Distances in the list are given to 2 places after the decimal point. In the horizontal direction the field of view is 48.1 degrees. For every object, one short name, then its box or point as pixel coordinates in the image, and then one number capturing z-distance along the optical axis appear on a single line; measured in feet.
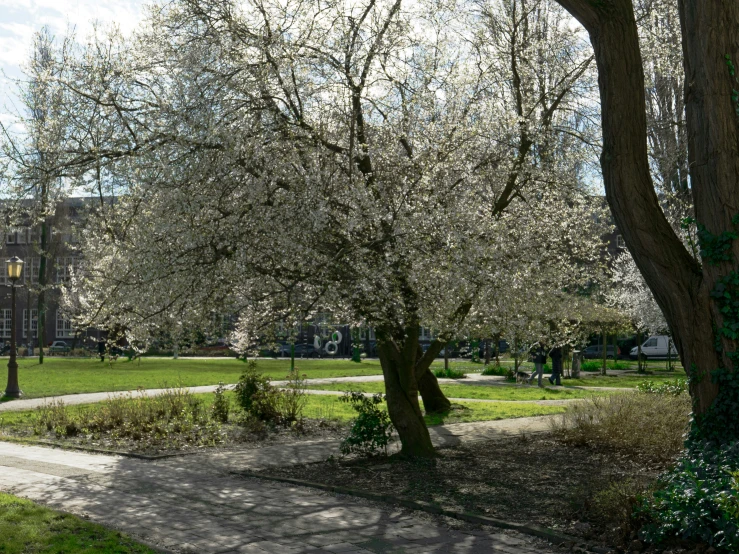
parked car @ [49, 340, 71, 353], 182.39
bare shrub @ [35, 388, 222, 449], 43.60
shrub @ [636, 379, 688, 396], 45.02
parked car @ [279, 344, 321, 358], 180.81
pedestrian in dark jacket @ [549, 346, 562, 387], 88.03
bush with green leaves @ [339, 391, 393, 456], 35.42
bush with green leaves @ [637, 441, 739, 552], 18.07
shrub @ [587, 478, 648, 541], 21.46
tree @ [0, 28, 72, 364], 35.19
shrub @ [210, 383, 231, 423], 51.44
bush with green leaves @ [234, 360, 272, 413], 49.24
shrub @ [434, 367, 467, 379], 101.16
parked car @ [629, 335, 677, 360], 166.61
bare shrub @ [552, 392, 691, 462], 36.73
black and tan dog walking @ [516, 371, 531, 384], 95.04
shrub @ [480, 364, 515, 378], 106.22
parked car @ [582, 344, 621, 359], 180.75
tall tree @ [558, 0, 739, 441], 24.35
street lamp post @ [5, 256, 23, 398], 71.15
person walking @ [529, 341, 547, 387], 83.90
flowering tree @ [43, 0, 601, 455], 30.04
